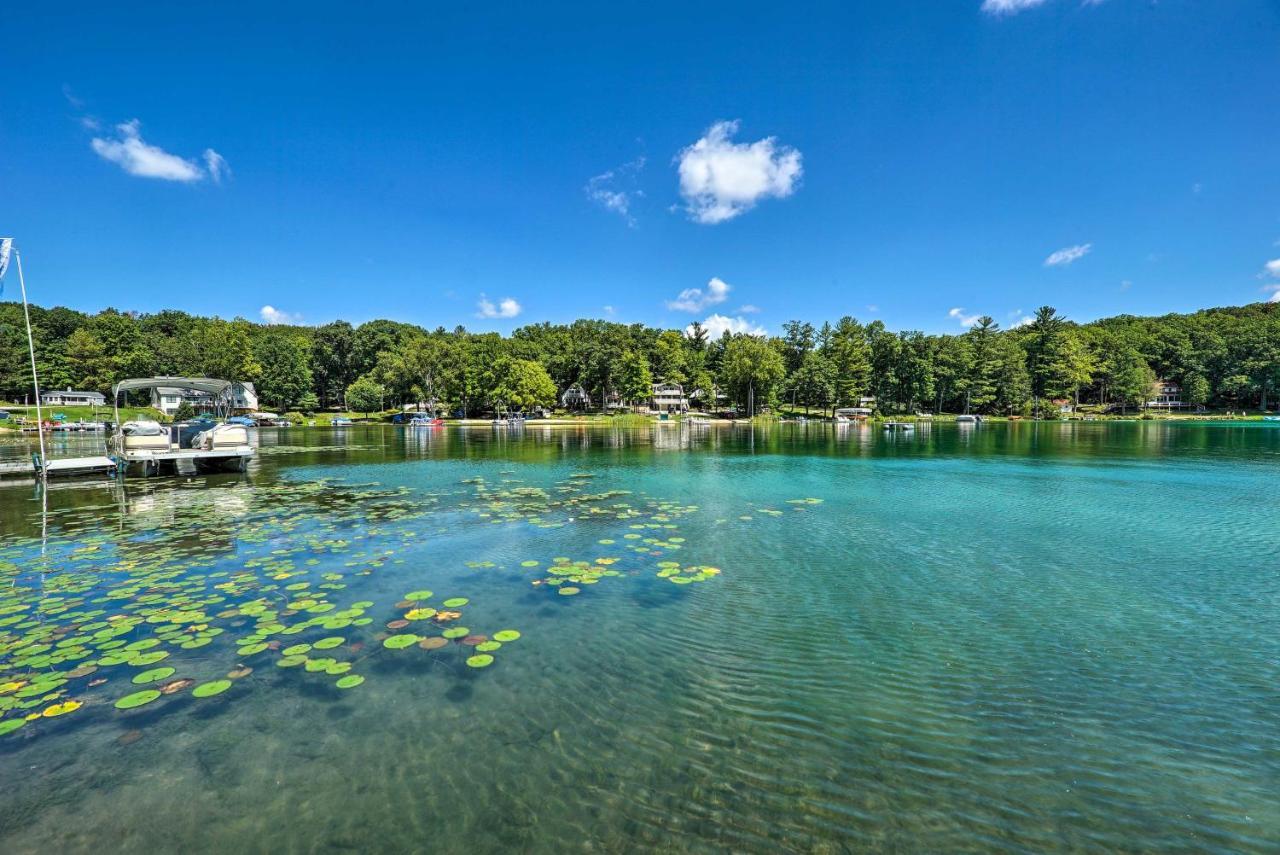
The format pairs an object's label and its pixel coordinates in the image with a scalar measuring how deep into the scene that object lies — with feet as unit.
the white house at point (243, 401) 253.24
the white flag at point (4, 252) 55.93
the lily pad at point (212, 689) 18.62
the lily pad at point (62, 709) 17.19
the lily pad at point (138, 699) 17.78
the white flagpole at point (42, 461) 62.59
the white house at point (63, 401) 227.65
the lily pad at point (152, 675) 19.36
